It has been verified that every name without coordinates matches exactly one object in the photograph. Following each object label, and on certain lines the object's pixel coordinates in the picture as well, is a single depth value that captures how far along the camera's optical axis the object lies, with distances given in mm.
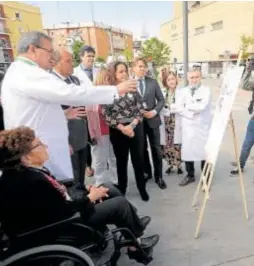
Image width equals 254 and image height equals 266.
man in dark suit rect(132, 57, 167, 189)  2382
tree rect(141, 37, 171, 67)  25737
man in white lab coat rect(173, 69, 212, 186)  2372
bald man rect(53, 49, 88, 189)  1930
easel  1738
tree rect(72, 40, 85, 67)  27173
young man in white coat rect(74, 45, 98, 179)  2798
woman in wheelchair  1097
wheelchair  1114
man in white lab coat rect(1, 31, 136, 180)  1363
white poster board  1685
